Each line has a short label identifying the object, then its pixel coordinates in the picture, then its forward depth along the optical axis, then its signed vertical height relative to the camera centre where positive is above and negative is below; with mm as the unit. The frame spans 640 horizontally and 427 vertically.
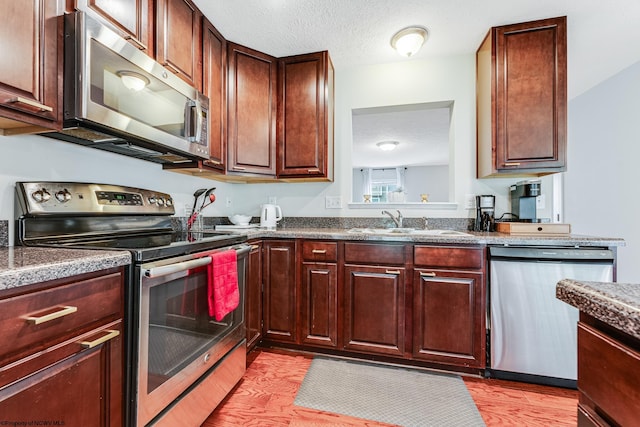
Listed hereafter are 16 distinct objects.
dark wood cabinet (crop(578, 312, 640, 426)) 405 -264
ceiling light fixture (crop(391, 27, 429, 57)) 1976 +1279
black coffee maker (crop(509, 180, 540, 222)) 1959 +109
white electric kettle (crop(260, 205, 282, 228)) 2369 -35
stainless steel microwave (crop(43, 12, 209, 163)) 1049 +514
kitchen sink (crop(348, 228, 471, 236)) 2137 -143
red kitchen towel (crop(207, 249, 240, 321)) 1315 -357
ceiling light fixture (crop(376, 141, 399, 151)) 5109 +1286
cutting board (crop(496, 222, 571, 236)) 1829 -102
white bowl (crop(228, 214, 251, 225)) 2438 -55
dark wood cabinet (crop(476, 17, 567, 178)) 1884 +820
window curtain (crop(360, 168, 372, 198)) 7969 +962
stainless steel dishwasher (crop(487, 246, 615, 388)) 1595 -580
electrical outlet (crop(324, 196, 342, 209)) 2533 +102
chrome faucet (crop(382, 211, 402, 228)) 2283 -48
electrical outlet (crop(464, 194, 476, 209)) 2289 +104
